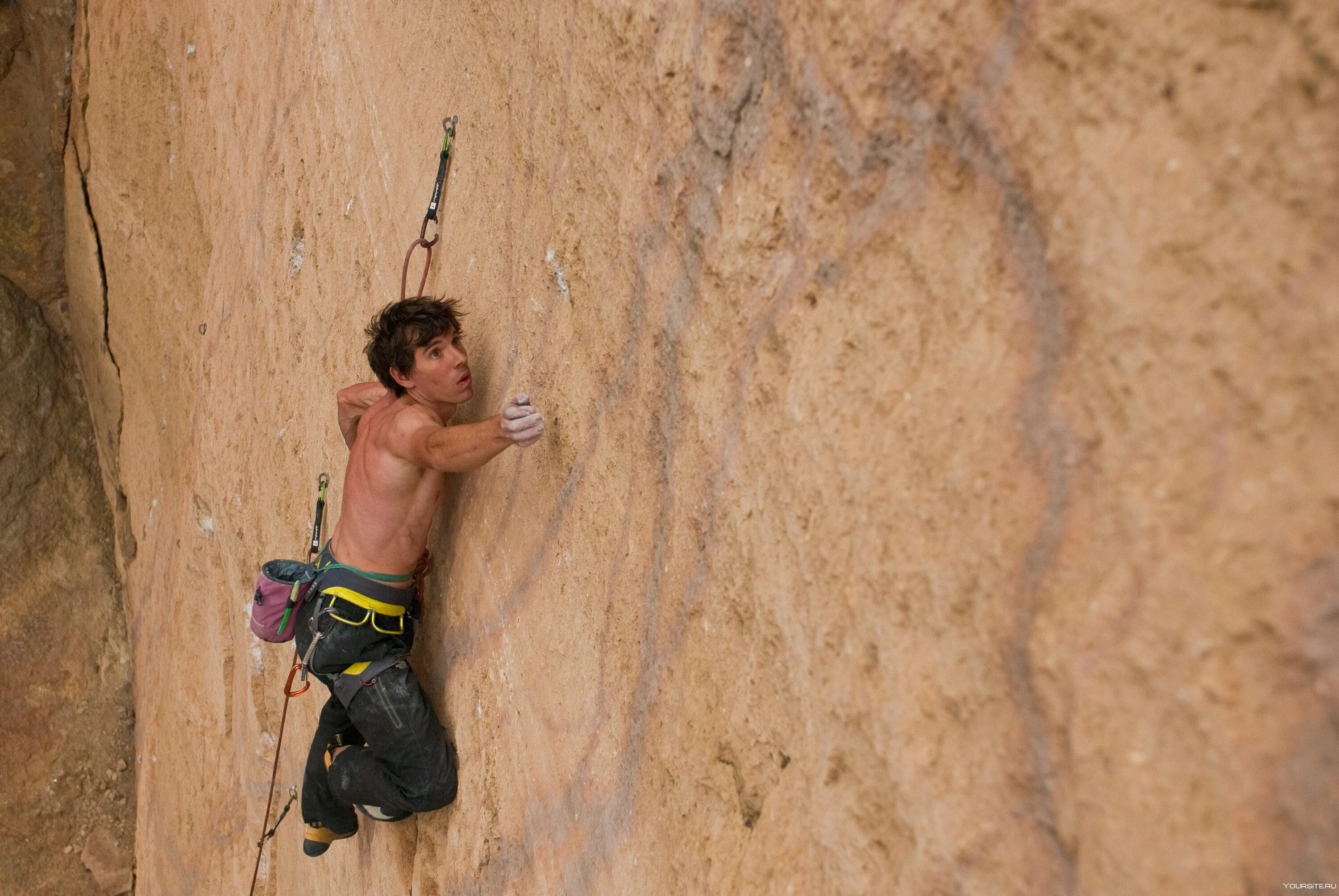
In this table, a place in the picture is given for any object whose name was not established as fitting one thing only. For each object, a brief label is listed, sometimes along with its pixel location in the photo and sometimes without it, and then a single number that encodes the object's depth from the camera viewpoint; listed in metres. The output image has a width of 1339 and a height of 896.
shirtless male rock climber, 6.33
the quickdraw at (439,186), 6.45
